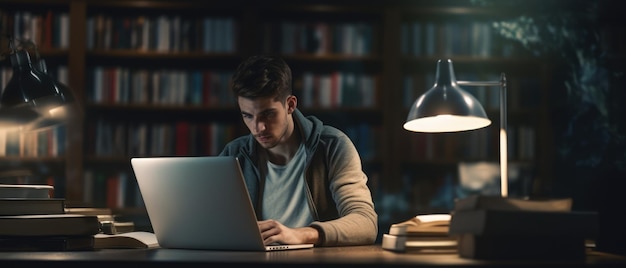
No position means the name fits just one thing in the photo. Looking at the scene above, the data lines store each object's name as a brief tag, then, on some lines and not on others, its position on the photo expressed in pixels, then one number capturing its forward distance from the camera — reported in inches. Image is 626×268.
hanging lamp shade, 131.3
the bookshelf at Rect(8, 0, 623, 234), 201.9
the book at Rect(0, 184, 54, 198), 117.5
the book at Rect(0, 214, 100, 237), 111.1
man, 136.0
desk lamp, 116.3
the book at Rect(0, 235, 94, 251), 111.2
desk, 98.5
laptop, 107.1
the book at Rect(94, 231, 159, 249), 115.6
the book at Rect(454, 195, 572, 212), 102.3
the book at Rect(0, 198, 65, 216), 113.4
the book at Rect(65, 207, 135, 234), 122.9
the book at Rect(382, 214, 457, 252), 108.4
